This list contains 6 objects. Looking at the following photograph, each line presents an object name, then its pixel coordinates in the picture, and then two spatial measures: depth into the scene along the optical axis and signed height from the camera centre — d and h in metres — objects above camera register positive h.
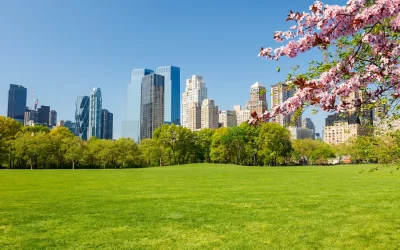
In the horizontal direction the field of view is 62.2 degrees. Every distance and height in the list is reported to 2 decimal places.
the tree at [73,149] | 77.71 +1.21
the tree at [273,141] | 90.06 +3.44
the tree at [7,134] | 72.62 +4.81
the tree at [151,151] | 93.88 +0.82
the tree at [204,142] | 107.06 +3.82
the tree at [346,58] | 4.81 +1.78
